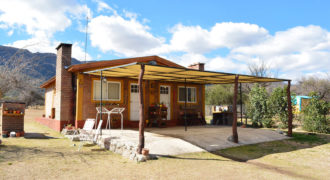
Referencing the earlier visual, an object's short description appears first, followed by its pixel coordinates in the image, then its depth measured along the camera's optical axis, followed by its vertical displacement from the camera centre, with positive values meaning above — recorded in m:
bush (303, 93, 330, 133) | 11.54 -0.52
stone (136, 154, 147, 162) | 6.04 -1.29
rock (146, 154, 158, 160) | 6.22 -1.30
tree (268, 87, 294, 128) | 13.05 -0.06
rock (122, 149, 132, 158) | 6.56 -1.28
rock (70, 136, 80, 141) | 8.85 -1.20
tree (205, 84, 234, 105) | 28.42 +1.01
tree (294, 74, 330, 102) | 21.86 +1.86
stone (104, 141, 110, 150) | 7.56 -1.22
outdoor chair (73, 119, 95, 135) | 7.84 -0.65
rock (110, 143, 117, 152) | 7.21 -1.22
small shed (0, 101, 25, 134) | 9.16 -0.43
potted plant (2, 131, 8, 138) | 8.92 -1.05
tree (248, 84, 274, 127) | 13.63 -0.27
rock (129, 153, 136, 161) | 6.27 -1.30
